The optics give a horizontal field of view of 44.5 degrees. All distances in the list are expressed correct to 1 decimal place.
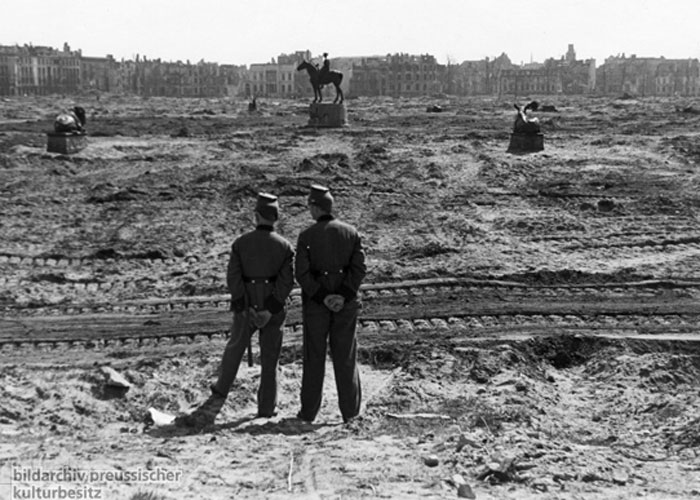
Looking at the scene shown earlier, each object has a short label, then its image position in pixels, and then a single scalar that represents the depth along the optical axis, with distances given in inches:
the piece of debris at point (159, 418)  263.0
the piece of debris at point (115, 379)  299.1
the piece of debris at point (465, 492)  195.6
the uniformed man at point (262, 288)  265.9
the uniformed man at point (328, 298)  263.9
